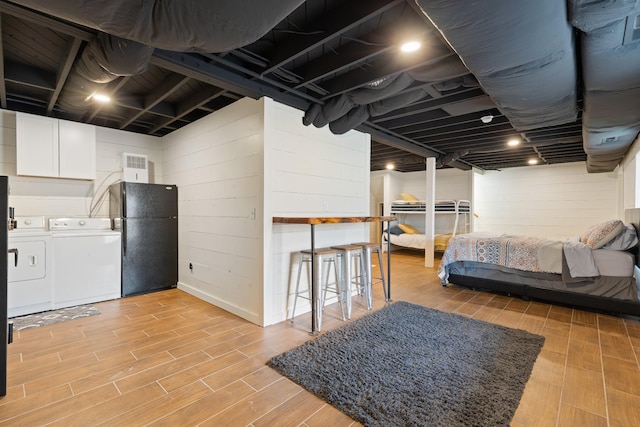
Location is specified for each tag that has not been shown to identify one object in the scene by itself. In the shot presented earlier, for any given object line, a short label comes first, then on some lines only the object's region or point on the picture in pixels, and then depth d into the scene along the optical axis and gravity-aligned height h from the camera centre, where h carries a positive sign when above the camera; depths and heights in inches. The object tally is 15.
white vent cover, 167.8 +24.5
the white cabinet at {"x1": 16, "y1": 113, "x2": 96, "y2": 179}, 140.4 +31.6
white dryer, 126.0 -28.4
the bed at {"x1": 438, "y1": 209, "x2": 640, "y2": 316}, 129.9 -28.2
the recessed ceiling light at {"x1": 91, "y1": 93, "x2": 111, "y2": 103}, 121.1 +47.6
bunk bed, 297.7 -15.6
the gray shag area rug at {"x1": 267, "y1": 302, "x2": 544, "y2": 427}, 67.8 -46.5
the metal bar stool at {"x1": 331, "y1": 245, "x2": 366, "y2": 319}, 129.0 -27.1
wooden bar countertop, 109.0 -4.0
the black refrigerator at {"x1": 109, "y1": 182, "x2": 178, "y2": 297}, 158.7 -13.1
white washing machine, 137.5 -25.7
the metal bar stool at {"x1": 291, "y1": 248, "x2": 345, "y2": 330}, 120.3 -27.1
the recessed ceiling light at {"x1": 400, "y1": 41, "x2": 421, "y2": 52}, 80.7 +46.6
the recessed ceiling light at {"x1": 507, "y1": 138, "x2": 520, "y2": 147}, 199.0 +47.2
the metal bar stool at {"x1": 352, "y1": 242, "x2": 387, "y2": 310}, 140.0 -27.3
